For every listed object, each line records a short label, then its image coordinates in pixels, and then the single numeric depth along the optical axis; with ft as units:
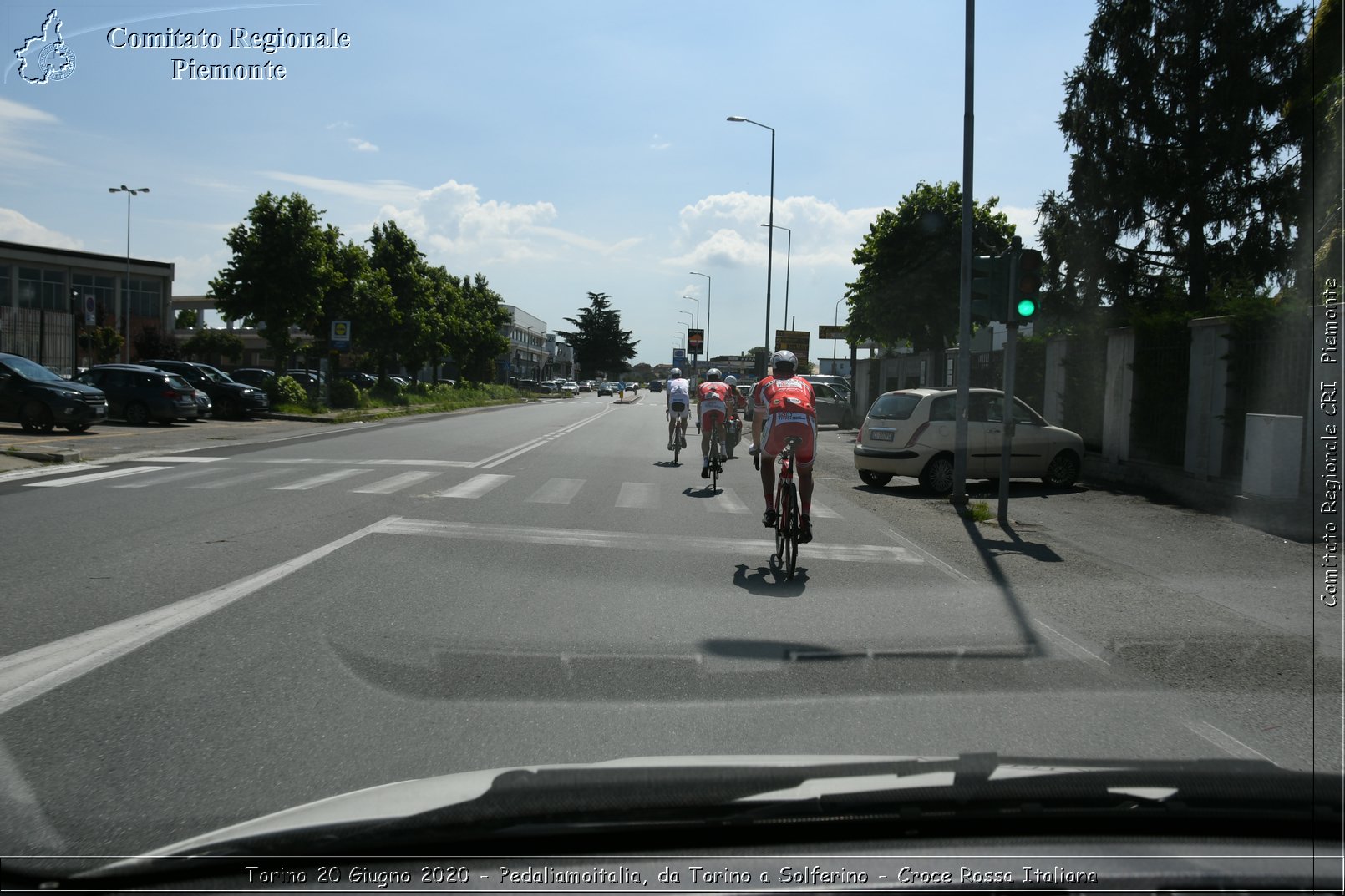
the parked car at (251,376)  116.26
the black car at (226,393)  98.73
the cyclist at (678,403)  64.64
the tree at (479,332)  215.51
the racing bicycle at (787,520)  27.25
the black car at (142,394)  84.94
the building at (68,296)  155.33
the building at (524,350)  367.45
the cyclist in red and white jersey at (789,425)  28.50
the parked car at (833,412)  118.83
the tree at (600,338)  468.34
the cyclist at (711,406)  51.67
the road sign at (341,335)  112.57
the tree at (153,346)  178.91
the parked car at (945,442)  49.29
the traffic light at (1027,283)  38.68
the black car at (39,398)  68.90
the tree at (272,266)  105.19
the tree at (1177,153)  81.15
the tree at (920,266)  111.14
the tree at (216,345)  240.94
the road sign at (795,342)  173.47
